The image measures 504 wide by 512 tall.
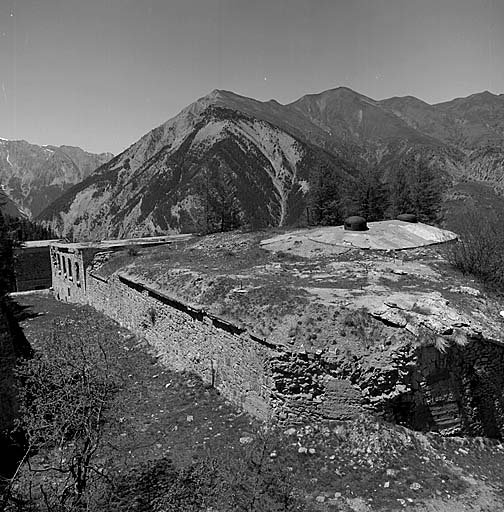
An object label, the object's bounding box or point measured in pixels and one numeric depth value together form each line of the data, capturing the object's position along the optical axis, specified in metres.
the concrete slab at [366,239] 20.16
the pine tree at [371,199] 36.75
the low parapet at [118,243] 28.56
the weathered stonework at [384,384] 10.05
